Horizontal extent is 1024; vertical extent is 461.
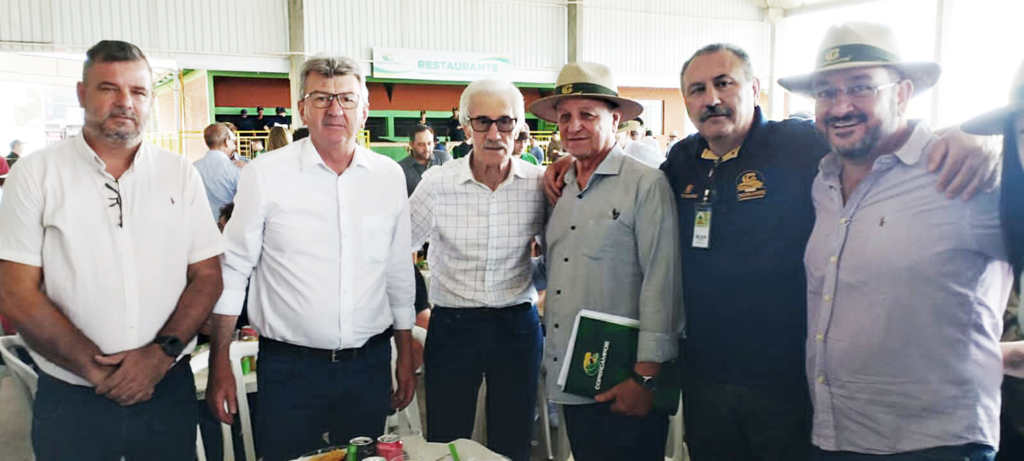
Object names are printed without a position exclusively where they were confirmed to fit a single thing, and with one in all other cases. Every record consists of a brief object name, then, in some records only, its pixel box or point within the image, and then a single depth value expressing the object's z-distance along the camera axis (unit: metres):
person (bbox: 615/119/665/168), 5.93
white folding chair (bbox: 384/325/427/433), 3.11
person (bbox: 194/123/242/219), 7.20
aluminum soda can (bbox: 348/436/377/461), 1.83
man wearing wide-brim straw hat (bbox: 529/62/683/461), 2.29
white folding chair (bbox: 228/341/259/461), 2.97
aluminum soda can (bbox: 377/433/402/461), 1.83
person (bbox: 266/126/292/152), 6.45
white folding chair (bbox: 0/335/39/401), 2.99
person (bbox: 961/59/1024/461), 1.47
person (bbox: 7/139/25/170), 13.07
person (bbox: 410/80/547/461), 2.66
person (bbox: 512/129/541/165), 10.50
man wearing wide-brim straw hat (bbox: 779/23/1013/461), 1.73
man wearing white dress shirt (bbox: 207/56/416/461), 2.34
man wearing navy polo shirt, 2.12
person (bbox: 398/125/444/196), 7.72
